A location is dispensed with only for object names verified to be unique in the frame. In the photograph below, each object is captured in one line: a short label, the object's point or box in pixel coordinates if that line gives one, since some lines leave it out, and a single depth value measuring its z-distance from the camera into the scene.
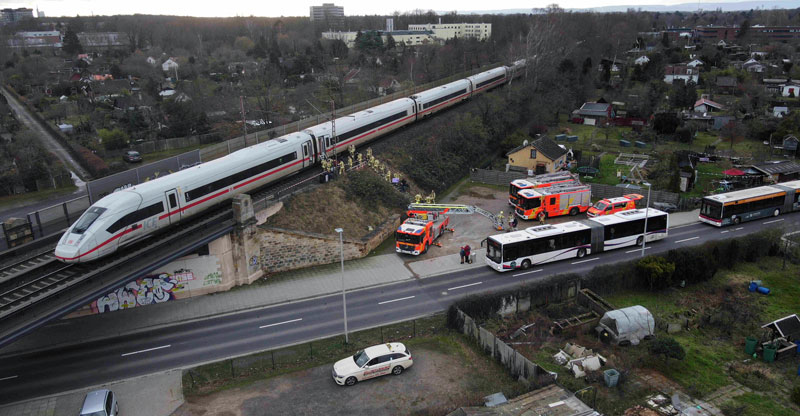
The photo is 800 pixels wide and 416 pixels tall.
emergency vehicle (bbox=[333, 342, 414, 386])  23.03
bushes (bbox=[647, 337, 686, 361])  23.72
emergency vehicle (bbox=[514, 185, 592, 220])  42.75
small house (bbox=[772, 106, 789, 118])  80.27
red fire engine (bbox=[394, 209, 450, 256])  36.78
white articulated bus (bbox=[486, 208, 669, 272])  34.09
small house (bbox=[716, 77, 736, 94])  101.69
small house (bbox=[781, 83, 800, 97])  98.57
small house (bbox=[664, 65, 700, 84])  113.12
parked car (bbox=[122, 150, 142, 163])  59.47
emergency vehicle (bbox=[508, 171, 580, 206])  44.81
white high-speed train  25.88
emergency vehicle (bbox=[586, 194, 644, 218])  42.56
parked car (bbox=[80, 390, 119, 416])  20.12
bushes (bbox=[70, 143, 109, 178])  51.58
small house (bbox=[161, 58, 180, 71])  124.96
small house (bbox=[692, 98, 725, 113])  84.56
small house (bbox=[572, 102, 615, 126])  81.25
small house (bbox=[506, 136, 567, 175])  54.59
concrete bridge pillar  32.06
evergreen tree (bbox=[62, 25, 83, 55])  141.38
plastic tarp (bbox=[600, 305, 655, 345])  25.66
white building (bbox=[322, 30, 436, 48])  177.12
